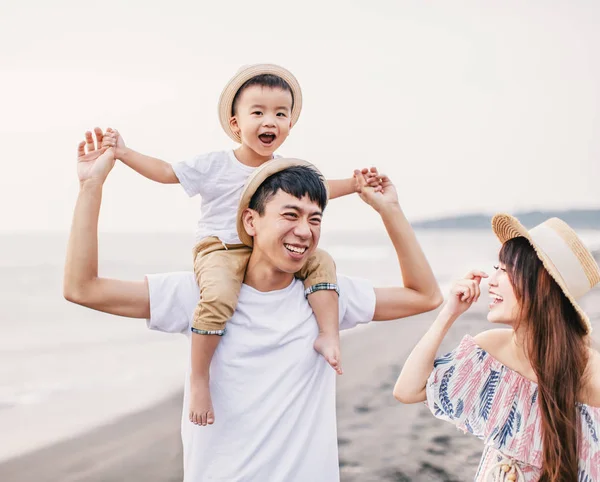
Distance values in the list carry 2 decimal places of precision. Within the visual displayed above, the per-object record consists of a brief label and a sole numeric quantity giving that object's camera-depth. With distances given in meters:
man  2.19
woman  2.35
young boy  2.21
